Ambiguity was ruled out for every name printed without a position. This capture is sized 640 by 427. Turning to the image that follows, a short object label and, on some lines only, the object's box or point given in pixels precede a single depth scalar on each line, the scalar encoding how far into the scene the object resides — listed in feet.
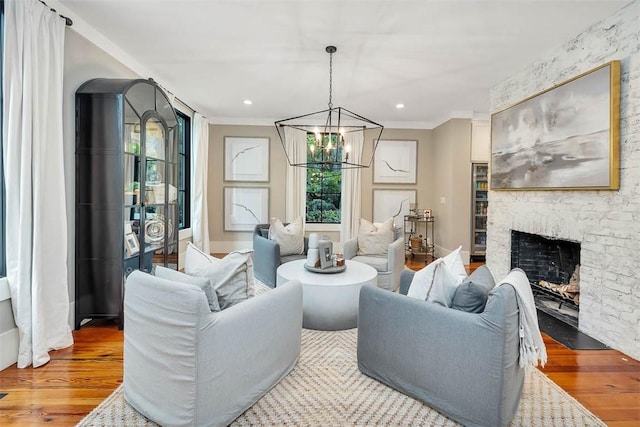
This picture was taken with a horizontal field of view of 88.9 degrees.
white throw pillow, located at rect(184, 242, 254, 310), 5.98
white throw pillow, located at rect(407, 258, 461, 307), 5.88
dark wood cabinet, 9.03
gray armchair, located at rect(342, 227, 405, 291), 12.43
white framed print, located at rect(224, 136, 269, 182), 20.66
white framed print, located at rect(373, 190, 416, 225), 20.97
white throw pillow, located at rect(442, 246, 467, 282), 6.80
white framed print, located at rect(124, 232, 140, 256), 9.36
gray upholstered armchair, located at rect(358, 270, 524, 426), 5.05
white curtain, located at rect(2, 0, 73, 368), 7.01
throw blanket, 5.10
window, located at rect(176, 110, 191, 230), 17.79
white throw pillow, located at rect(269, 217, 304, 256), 14.05
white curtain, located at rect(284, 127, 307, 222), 20.59
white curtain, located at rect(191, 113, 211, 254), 17.98
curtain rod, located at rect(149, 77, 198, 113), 14.53
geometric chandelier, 20.29
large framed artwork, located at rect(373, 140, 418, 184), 20.84
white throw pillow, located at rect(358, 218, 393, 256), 13.76
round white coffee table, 9.00
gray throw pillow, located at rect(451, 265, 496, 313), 5.48
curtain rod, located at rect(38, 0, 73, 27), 8.27
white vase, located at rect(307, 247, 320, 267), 10.36
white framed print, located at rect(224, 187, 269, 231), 20.83
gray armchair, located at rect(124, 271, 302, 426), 4.93
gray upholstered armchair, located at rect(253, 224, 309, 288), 13.03
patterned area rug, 5.57
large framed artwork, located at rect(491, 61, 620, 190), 8.50
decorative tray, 10.04
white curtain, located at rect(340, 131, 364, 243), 20.57
